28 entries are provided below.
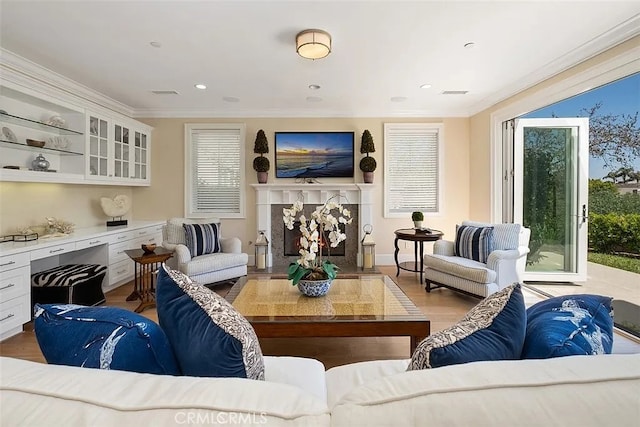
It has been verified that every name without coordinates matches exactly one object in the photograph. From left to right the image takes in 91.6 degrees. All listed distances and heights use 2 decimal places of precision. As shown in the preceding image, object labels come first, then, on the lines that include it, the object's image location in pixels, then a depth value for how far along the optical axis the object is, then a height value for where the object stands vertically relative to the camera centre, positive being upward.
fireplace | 5.07 +0.06
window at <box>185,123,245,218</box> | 5.16 +0.68
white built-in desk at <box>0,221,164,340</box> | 2.62 -0.49
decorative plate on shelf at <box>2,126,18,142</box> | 3.06 +0.77
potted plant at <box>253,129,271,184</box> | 4.91 +0.95
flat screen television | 5.13 +0.95
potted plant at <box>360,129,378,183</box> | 4.93 +0.84
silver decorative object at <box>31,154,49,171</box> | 3.34 +0.51
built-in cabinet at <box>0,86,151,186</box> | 3.13 +0.84
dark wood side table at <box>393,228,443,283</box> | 4.18 -0.35
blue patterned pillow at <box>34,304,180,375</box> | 0.80 -0.35
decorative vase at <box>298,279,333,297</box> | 2.34 -0.57
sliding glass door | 3.85 +0.24
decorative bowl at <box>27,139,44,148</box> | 3.24 +0.72
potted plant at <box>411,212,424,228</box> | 4.46 -0.10
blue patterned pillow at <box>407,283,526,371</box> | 0.77 -0.33
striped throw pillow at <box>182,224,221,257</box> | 3.91 -0.35
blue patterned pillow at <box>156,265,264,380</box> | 0.85 -0.35
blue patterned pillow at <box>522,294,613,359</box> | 0.81 -0.33
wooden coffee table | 1.92 -0.67
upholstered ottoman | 3.00 -0.73
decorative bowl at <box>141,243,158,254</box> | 3.35 -0.41
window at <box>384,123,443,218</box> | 5.20 +0.71
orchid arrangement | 2.28 -0.24
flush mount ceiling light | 2.61 +1.43
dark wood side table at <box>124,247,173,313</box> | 3.25 -0.67
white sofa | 0.52 -0.33
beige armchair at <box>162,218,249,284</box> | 3.58 -0.58
